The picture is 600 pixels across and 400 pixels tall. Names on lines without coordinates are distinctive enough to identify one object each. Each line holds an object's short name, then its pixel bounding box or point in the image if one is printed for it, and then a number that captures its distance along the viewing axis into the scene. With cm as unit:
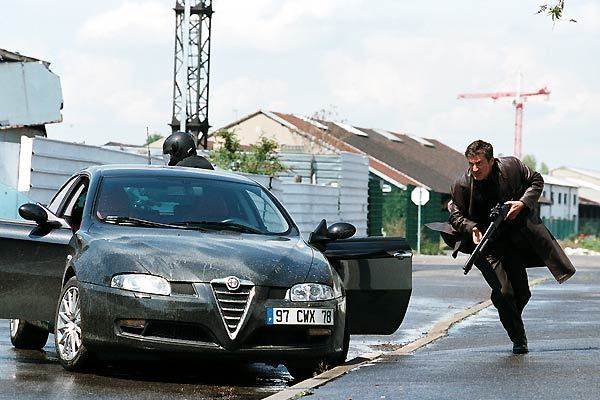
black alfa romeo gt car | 931
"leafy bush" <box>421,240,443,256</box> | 5316
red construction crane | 15246
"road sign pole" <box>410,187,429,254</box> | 5316
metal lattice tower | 5431
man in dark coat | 1098
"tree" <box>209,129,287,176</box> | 4403
